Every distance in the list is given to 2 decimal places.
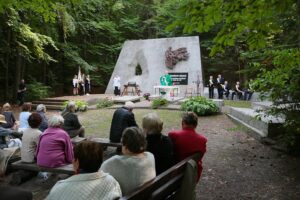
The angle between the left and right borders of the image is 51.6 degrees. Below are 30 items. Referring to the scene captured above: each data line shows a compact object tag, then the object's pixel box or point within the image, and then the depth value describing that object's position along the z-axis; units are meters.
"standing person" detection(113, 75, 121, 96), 19.69
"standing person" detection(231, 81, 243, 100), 18.44
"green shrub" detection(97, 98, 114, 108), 15.05
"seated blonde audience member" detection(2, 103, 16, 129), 7.22
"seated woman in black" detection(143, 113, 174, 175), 3.64
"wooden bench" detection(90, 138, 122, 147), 5.95
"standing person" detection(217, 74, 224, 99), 18.22
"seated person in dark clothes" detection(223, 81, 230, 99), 18.55
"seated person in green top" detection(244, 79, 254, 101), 18.01
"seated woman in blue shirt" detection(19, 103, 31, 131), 6.95
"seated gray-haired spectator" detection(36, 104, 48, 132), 6.65
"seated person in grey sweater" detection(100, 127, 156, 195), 2.86
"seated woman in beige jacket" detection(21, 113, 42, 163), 4.95
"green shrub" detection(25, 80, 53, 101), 18.64
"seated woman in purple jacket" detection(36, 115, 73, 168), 4.62
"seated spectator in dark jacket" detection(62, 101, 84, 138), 6.14
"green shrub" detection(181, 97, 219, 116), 11.69
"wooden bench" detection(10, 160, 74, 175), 4.47
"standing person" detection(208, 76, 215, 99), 17.80
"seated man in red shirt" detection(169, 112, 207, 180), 3.94
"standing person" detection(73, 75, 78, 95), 19.17
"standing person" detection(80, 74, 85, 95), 19.86
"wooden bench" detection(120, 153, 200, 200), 2.71
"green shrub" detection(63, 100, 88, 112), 14.02
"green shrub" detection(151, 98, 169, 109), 14.02
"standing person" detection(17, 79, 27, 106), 16.12
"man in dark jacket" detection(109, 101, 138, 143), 5.86
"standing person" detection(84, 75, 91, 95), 20.16
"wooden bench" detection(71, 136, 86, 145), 5.95
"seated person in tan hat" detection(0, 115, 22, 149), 5.96
